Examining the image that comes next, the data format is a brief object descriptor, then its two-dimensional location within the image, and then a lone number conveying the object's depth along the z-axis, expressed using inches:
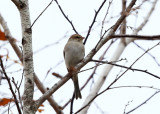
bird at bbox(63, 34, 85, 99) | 334.3
